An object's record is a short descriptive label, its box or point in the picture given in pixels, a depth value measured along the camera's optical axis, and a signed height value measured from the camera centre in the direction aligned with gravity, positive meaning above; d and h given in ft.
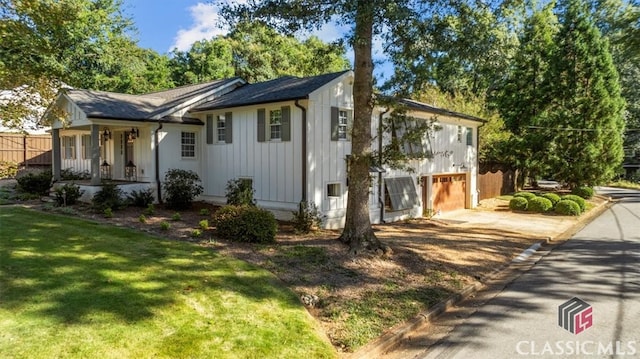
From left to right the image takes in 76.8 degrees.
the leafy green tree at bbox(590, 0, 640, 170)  39.58 +16.70
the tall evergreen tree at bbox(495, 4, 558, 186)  93.50 +17.07
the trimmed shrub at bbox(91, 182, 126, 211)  43.19 -3.28
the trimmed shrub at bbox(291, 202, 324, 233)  38.99 -4.95
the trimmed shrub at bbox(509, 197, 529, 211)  69.05 -6.12
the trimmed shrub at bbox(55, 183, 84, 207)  46.20 -2.96
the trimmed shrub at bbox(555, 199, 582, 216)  63.52 -6.30
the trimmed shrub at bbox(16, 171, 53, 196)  57.21 -2.09
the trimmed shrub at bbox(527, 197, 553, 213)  66.33 -6.05
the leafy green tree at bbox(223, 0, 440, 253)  28.48 +8.20
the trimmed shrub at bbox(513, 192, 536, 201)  70.23 -4.84
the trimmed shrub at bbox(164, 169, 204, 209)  47.57 -2.29
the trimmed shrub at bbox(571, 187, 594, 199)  83.71 -4.97
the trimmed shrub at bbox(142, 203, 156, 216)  42.91 -4.46
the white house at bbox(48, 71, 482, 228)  43.83 +3.35
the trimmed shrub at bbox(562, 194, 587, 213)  67.06 -5.50
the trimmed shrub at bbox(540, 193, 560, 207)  67.82 -5.08
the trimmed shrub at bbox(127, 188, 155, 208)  47.60 -3.54
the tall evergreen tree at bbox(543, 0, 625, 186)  86.17 +13.20
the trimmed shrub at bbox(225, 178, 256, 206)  43.45 -2.61
